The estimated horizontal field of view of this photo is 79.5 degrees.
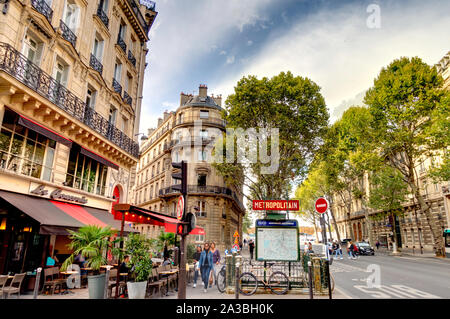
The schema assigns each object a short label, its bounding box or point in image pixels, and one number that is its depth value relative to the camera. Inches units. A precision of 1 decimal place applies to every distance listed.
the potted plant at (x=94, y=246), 291.1
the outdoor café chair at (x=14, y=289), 277.3
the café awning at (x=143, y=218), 312.2
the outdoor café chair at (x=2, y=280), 270.8
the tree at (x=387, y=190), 1162.0
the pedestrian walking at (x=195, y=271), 417.7
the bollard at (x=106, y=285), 279.9
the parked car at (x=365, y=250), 1079.6
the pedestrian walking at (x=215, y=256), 427.8
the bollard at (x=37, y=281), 273.0
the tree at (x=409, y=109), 850.8
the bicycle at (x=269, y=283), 353.1
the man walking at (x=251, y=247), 926.6
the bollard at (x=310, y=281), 292.3
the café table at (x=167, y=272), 377.7
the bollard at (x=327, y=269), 306.1
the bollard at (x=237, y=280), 293.7
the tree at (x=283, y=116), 761.0
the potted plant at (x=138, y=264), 295.4
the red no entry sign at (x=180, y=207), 271.9
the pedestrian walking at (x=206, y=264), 382.9
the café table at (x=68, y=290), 347.6
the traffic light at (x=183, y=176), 277.0
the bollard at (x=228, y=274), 366.3
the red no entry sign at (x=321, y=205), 305.9
